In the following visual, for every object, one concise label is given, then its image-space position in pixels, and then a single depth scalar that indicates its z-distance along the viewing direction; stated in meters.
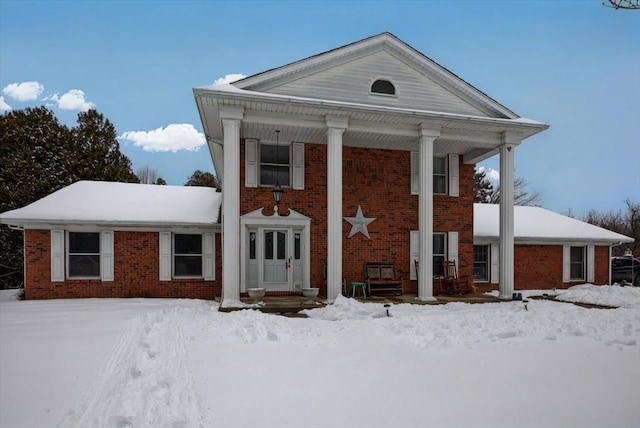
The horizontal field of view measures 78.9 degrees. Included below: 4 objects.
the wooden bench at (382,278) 12.20
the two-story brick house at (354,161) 10.71
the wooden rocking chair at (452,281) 12.94
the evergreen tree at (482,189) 36.28
